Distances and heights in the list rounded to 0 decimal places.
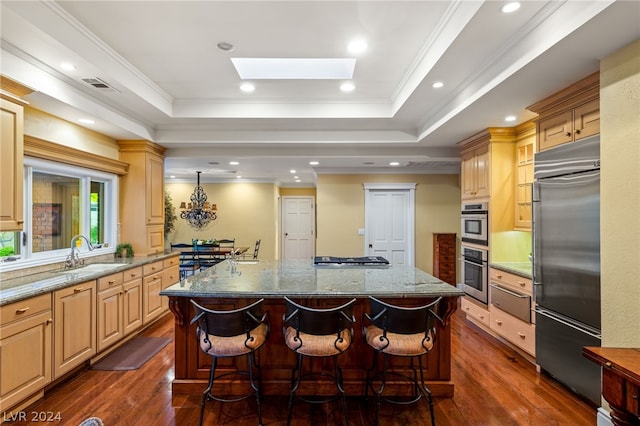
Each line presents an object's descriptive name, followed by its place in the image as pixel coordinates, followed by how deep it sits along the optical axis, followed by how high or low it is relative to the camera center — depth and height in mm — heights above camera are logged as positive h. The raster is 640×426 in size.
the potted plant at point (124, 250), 4141 -476
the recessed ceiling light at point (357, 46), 2527 +1376
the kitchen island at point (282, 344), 2475 -1057
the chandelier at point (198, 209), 7016 +109
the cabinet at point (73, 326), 2537 -970
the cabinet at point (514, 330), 3035 -1206
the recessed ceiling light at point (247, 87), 3305 +1357
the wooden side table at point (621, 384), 1360 -757
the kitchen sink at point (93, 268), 3086 -574
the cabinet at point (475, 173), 3861 +545
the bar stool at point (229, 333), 2057 -789
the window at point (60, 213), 2996 +8
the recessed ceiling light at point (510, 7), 1812 +1211
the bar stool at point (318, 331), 2033 -774
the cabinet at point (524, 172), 3465 +477
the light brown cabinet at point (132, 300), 3471 -981
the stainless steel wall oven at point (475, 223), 3801 -109
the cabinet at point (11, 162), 2256 +378
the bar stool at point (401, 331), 2041 -776
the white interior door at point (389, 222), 6379 -159
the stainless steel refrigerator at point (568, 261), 2281 -369
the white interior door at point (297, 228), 9656 -430
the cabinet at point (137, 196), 4262 +242
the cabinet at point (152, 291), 3869 -988
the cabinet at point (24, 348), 2096 -957
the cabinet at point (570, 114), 2363 +832
